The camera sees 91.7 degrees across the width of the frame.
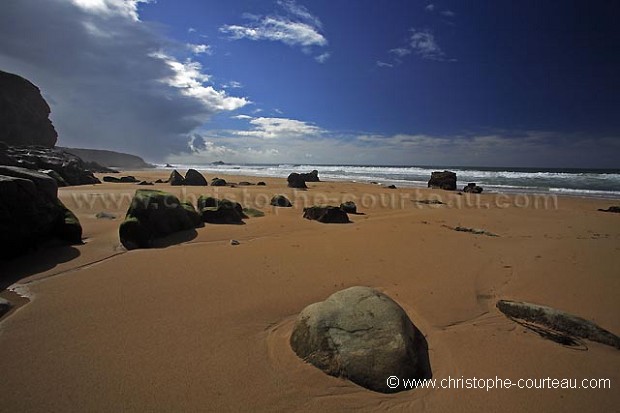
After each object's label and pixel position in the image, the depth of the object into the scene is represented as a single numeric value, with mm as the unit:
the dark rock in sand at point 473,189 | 20700
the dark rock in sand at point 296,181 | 22406
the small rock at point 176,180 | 21500
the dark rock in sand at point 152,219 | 5824
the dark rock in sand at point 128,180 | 22706
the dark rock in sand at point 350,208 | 10875
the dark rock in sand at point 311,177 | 27344
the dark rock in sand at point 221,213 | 8188
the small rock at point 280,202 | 11805
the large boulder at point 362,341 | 2475
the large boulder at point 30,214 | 4746
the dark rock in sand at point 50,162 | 17475
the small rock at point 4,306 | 3213
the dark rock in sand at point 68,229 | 5703
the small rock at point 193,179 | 21777
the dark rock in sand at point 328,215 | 8984
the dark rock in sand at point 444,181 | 23481
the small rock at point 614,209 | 12791
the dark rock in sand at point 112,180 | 22789
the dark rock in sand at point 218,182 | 22197
